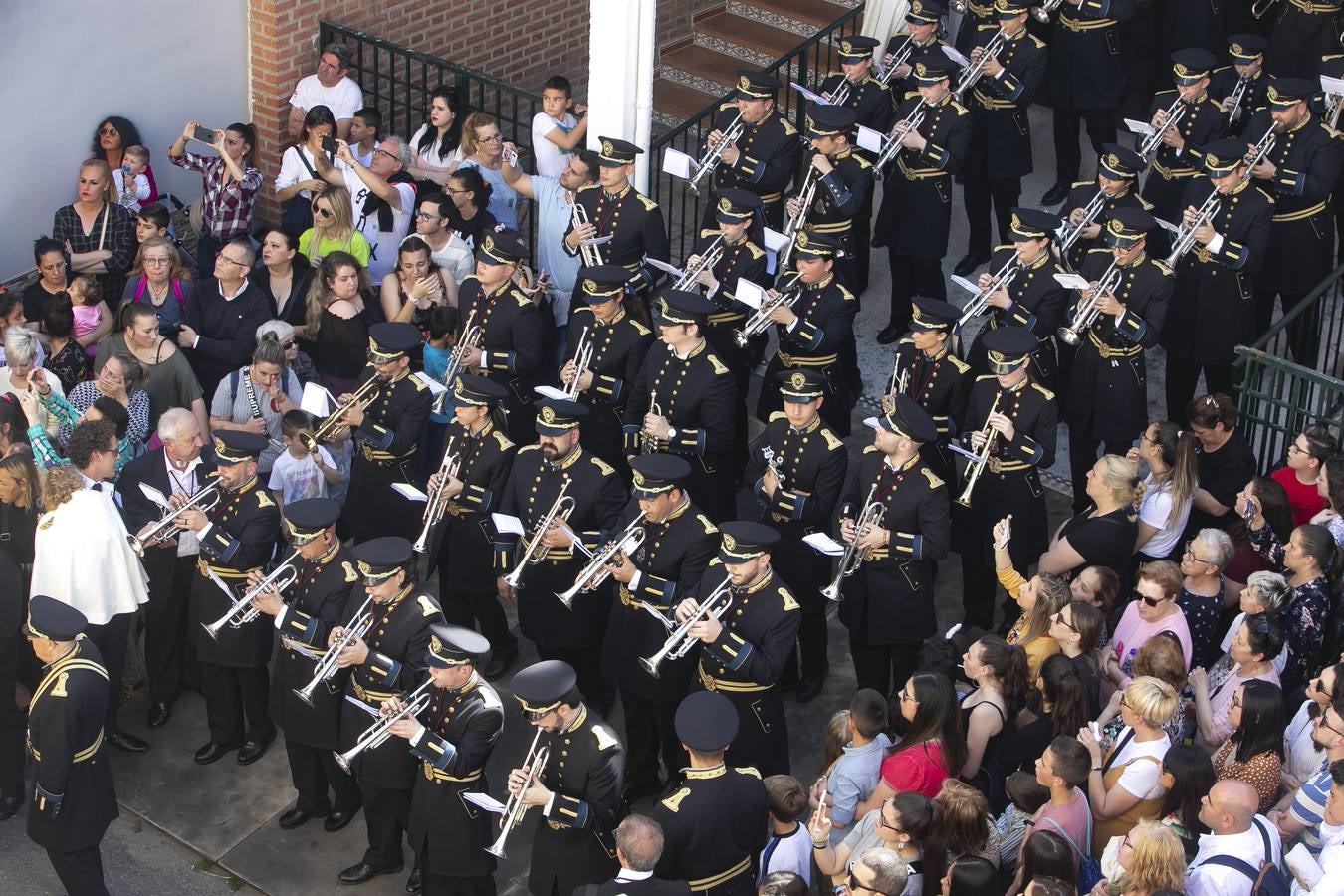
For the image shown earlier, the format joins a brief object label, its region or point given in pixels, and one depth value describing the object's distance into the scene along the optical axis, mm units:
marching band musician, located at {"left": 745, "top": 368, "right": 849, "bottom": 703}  9617
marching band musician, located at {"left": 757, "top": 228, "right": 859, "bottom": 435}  10705
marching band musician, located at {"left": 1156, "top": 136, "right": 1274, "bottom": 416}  10922
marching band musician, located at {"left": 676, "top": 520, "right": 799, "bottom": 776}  8531
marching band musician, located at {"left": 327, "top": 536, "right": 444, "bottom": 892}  8445
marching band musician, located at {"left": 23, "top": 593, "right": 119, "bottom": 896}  8156
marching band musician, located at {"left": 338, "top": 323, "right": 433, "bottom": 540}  10250
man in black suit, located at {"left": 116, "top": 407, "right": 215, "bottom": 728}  9516
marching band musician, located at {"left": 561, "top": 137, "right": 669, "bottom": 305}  11414
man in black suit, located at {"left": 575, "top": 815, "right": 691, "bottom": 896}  7098
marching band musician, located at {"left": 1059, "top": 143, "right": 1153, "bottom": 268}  11055
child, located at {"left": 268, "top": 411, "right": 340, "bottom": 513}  10055
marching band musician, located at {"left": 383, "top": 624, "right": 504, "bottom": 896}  8016
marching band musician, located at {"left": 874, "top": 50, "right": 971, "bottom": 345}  12164
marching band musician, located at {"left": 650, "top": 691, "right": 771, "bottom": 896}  7609
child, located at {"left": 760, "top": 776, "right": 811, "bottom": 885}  7555
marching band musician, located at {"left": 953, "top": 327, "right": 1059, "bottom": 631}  9773
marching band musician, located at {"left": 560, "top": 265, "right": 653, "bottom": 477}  10594
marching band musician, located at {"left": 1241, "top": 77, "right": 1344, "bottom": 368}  11250
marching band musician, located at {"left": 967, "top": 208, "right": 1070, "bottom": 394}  10648
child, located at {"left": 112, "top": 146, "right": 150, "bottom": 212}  12570
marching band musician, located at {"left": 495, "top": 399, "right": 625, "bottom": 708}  9469
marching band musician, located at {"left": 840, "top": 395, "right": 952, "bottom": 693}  9281
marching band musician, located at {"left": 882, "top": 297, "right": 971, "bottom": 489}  10180
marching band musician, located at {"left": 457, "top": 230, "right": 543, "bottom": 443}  10883
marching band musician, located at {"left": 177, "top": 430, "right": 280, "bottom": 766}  9172
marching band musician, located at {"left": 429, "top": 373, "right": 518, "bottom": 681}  9852
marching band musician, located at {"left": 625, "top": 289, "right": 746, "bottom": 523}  10203
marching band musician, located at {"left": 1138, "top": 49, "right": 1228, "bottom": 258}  11969
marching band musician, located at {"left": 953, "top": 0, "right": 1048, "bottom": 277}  12625
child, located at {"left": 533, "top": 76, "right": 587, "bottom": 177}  12492
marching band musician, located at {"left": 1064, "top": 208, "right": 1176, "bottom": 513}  10430
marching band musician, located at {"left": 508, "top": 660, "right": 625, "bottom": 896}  7805
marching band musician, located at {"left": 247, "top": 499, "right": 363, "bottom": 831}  8727
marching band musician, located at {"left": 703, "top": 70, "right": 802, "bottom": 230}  12102
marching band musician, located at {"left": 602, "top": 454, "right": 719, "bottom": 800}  9000
